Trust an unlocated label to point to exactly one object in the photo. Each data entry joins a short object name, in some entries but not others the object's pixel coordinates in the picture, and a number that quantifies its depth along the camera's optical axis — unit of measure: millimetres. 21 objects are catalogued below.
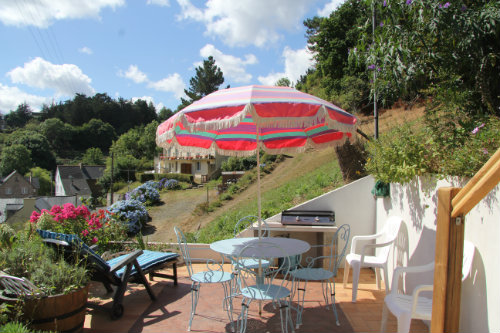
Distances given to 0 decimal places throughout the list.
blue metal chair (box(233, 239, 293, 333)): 2648
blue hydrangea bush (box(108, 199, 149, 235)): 11415
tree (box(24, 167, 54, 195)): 57009
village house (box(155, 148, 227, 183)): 38719
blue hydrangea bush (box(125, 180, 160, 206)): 19797
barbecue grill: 4785
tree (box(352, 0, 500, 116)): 3668
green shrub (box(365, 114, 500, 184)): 2477
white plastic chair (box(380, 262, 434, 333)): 2325
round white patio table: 2949
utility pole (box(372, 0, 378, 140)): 4523
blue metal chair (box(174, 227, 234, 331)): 3088
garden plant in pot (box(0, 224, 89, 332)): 2479
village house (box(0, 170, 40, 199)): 51125
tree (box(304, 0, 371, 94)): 21547
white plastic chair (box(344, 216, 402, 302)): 3730
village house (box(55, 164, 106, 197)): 49875
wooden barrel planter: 2484
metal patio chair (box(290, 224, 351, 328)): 3133
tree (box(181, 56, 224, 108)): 42938
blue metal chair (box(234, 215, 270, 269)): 3531
